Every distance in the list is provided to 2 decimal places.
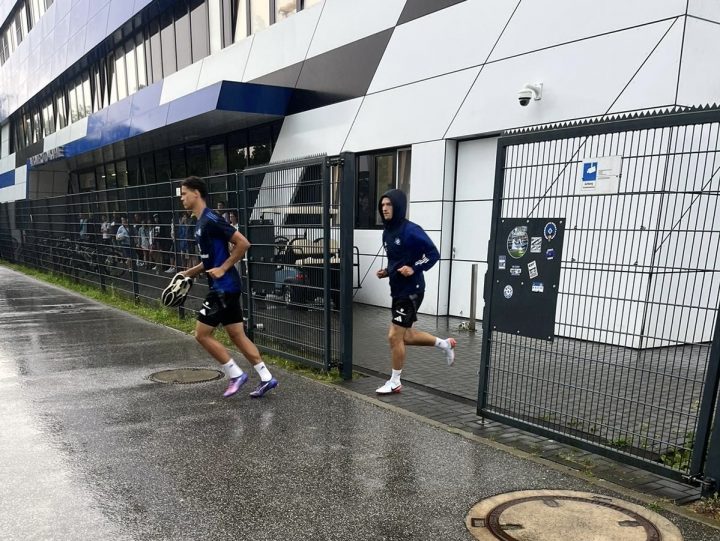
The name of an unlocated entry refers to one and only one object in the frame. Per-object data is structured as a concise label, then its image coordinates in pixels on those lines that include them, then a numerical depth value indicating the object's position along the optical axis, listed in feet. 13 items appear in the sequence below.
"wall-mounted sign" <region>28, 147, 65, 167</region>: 79.20
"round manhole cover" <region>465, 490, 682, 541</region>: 9.72
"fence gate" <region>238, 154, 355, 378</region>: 18.76
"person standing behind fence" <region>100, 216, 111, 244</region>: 37.92
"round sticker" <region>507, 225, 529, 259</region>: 13.74
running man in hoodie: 16.85
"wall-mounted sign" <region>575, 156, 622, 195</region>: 11.77
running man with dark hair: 16.87
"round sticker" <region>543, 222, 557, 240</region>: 13.06
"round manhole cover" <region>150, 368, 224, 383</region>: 19.55
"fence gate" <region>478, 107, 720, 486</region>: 11.26
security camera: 25.79
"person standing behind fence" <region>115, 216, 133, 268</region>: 35.09
